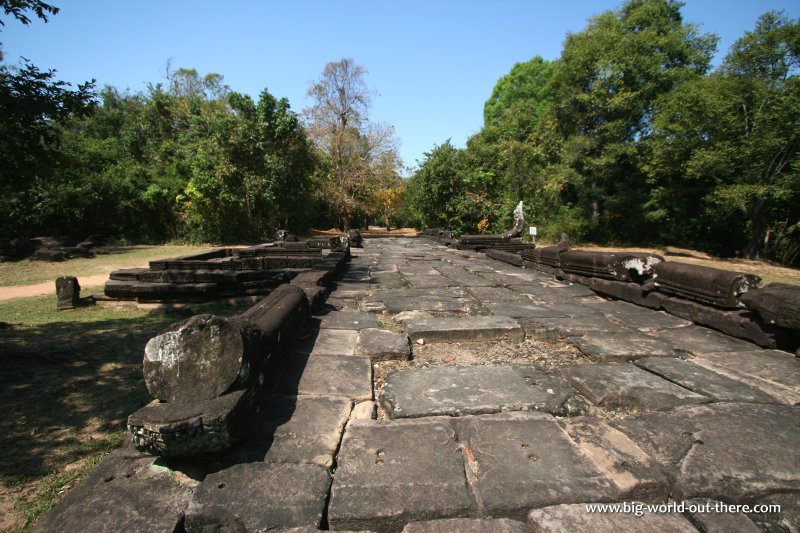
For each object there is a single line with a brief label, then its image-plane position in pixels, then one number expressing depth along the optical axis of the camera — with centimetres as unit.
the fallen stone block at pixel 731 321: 316
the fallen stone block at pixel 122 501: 146
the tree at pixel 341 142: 2719
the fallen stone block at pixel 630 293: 446
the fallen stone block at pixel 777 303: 289
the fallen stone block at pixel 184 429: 167
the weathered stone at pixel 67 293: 627
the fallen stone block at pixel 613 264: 477
